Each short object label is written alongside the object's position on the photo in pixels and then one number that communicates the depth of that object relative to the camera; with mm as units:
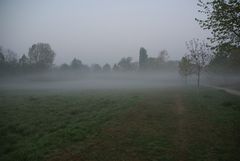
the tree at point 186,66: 43288
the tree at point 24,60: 93069
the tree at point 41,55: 97625
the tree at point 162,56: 99512
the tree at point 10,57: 91625
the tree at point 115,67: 149525
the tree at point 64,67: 126125
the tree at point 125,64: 145575
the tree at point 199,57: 33547
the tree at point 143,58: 113438
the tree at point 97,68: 168600
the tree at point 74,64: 126344
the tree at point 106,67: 164125
